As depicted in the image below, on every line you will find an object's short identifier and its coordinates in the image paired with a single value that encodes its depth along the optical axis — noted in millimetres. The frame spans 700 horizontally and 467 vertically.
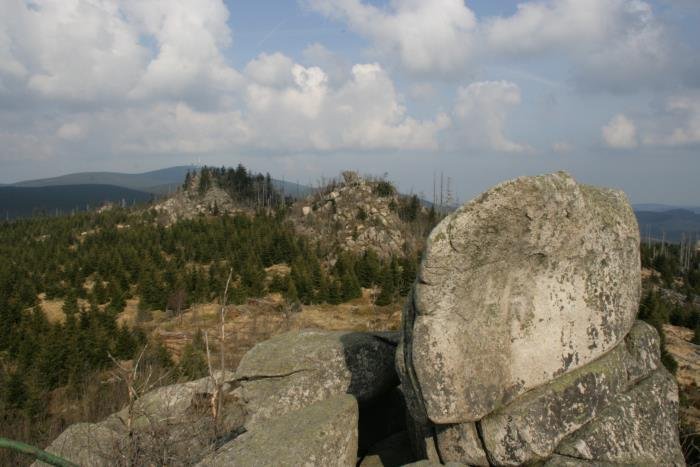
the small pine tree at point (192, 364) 18891
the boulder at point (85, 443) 7613
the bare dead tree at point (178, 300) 35938
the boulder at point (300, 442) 5867
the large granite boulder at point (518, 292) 5523
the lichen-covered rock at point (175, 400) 8974
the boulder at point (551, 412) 5754
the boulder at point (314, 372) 7930
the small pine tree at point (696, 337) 32431
